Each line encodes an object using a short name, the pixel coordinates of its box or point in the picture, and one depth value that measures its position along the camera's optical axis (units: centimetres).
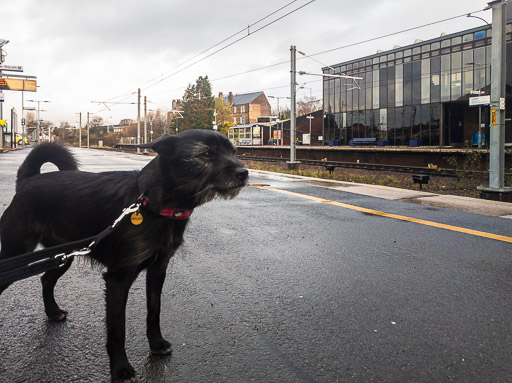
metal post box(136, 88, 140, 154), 4626
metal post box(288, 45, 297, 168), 2231
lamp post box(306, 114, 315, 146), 7125
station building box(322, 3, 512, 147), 4428
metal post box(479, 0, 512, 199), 1095
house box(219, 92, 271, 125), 12950
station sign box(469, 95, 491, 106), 1158
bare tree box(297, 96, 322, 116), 11798
